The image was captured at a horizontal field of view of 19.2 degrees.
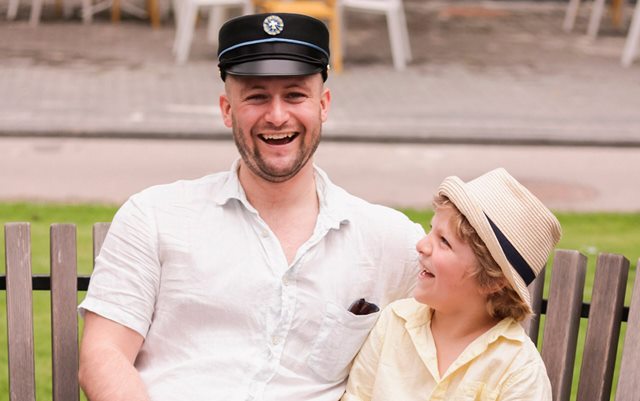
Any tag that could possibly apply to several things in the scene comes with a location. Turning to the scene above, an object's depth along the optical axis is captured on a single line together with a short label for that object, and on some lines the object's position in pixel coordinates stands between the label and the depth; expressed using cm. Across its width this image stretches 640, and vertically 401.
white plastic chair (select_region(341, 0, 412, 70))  1799
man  483
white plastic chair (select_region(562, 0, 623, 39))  2219
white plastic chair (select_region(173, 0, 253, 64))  1819
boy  450
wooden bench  518
